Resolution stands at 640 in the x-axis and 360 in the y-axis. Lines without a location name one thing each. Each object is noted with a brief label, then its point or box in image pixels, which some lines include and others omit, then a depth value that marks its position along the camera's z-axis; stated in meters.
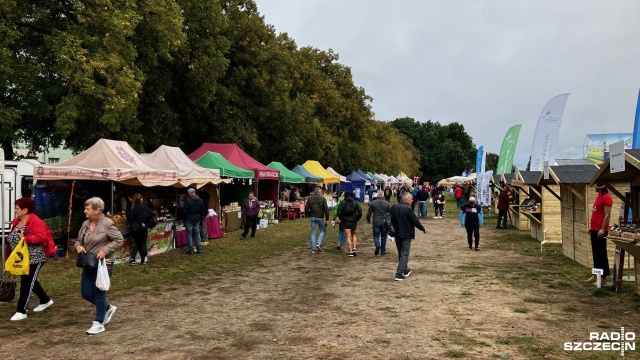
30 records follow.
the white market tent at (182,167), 14.90
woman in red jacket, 6.65
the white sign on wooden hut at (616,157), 6.97
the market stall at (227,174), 18.47
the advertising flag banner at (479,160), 26.97
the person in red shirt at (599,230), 8.95
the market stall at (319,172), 30.18
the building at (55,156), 52.03
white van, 16.23
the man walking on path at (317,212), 13.38
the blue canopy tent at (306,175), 27.32
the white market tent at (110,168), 11.73
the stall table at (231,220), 19.22
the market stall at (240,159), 21.02
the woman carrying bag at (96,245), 6.10
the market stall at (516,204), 20.59
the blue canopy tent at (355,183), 43.91
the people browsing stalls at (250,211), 16.88
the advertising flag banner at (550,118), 15.12
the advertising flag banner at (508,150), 24.31
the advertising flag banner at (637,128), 9.77
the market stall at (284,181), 24.10
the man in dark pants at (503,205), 21.08
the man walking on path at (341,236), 13.83
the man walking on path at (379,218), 13.09
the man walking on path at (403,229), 9.81
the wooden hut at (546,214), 15.96
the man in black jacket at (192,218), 13.60
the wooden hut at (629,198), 7.12
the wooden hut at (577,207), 11.00
